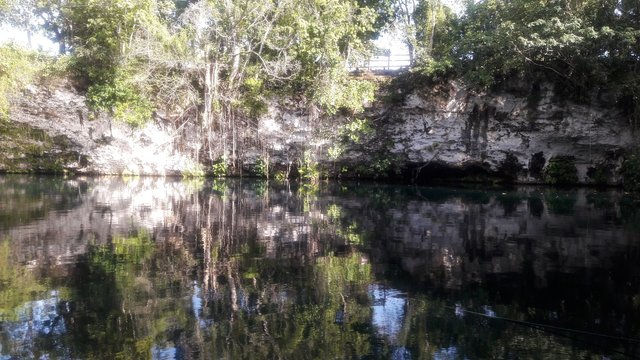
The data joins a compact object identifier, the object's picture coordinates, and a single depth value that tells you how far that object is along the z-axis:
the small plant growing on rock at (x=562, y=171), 21.97
